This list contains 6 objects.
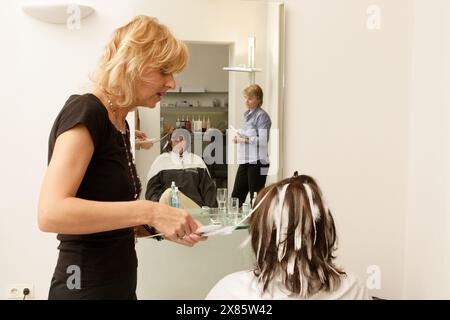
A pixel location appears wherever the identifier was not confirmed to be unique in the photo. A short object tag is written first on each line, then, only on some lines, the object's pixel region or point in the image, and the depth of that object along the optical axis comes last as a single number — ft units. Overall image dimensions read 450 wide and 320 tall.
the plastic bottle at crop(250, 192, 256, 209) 7.64
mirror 7.19
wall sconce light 6.69
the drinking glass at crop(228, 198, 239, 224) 7.49
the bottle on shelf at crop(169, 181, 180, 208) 7.34
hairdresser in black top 3.31
